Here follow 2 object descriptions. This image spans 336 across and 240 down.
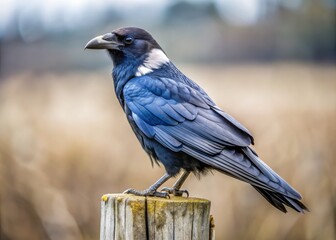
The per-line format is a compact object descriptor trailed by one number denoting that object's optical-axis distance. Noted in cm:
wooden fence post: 812
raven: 947
